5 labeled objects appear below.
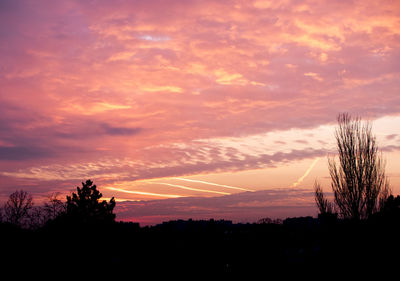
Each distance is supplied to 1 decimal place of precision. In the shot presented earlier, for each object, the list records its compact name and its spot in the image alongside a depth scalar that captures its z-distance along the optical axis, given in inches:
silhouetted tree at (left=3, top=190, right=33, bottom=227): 1738.8
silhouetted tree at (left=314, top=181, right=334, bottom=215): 1245.4
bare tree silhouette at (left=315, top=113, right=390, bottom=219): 1149.1
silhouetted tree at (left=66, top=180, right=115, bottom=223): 1186.3
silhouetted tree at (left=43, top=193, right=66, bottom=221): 1483.8
